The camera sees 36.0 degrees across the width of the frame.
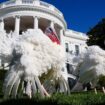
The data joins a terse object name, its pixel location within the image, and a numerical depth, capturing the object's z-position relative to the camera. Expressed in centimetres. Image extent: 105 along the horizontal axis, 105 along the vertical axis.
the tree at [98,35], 1506
